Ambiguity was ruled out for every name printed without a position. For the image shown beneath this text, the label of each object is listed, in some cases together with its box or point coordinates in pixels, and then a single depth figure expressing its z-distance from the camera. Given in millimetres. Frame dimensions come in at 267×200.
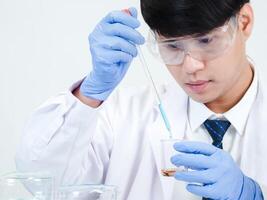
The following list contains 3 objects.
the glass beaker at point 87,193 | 1051
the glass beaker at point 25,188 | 1077
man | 1298
